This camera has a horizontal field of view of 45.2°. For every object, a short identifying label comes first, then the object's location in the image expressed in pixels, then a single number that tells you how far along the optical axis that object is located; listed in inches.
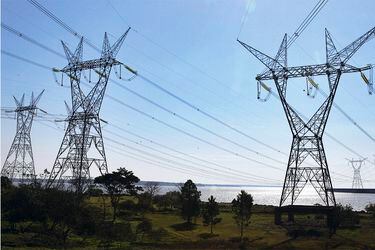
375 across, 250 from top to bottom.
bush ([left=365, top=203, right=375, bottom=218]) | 3891.2
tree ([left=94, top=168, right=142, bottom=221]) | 2989.7
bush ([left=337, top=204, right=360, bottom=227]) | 2719.0
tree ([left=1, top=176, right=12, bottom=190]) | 2767.2
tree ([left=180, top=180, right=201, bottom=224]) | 2947.8
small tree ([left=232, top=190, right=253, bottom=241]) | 2526.8
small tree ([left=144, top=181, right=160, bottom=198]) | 4409.2
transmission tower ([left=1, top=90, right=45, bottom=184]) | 3737.7
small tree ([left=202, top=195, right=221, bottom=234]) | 2647.6
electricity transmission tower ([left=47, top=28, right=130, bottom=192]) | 2354.8
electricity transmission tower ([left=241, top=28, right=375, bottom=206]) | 2415.1
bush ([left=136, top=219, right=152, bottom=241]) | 2166.6
